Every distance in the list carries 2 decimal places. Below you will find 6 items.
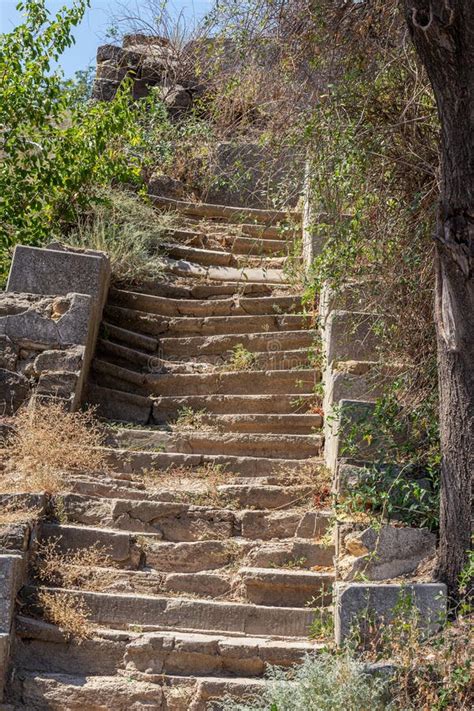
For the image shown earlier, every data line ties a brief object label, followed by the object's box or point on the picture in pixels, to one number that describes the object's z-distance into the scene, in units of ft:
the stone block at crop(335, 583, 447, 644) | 16.11
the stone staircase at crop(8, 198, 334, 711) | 17.01
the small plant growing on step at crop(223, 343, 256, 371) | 25.72
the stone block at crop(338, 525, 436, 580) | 17.46
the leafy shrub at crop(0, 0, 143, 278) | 29.27
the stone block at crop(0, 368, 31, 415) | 23.54
